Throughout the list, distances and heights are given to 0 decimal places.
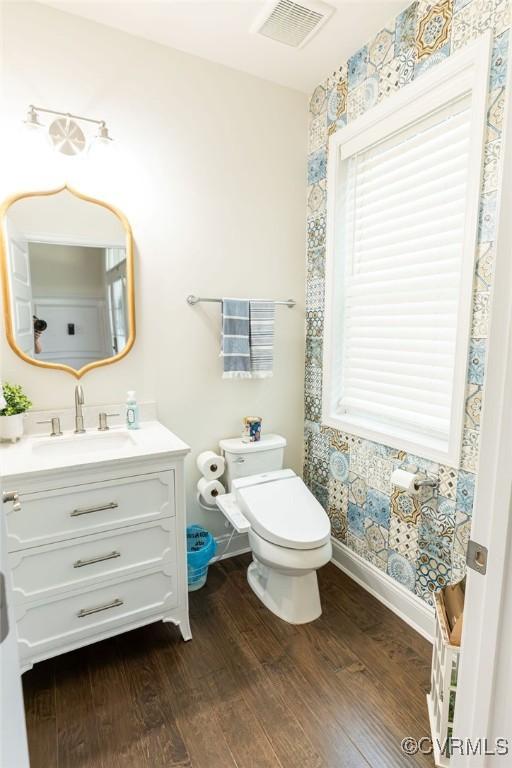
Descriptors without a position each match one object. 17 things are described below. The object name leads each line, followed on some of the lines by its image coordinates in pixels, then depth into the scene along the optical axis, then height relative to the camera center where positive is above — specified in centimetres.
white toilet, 172 -86
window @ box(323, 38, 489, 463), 155 +33
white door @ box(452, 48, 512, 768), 66 -35
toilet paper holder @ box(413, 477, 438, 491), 168 -62
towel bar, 211 +17
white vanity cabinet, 140 -81
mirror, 174 +23
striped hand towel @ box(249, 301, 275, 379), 222 -3
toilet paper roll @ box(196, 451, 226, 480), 215 -71
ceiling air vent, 167 +134
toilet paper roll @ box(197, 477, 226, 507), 215 -84
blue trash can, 202 -113
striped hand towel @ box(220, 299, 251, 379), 214 -4
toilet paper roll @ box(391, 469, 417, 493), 168 -62
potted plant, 166 -34
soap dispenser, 193 -39
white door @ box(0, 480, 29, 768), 56 -53
